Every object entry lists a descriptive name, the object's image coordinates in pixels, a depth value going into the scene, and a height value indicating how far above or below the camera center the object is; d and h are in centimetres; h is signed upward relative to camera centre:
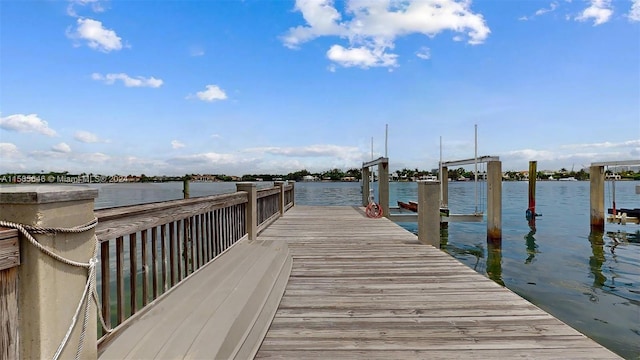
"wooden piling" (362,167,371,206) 1195 -16
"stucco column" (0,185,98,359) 120 -33
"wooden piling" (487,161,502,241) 859 -57
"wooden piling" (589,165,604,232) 1096 -69
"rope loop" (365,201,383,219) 886 -87
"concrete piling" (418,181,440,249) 516 -51
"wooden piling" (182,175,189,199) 1443 -25
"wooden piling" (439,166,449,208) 1311 -21
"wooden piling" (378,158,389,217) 890 -20
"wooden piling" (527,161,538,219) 1294 -25
